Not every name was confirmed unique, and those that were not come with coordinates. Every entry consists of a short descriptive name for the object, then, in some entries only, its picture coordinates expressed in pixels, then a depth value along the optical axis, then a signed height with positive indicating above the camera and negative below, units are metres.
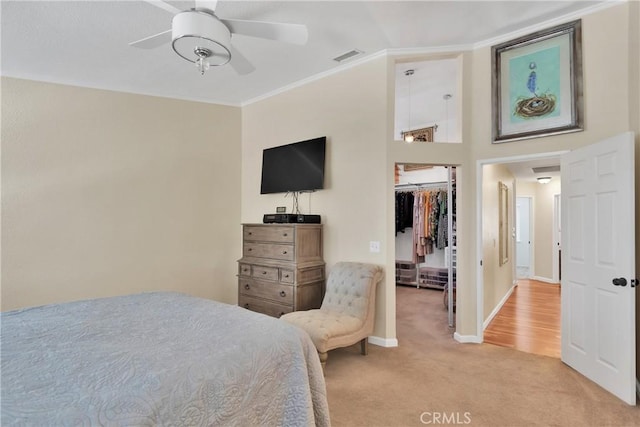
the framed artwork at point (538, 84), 3.08 +1.36
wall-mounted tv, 4.16 +0.71
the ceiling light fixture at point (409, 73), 4.57 +2.05
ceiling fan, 1.91 +1.14
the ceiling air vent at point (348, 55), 3.66 +1.85
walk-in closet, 6.31 -0.09
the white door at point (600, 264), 2.50 -0.33
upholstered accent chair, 2.96 -0.91
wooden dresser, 3.83 -0.56
